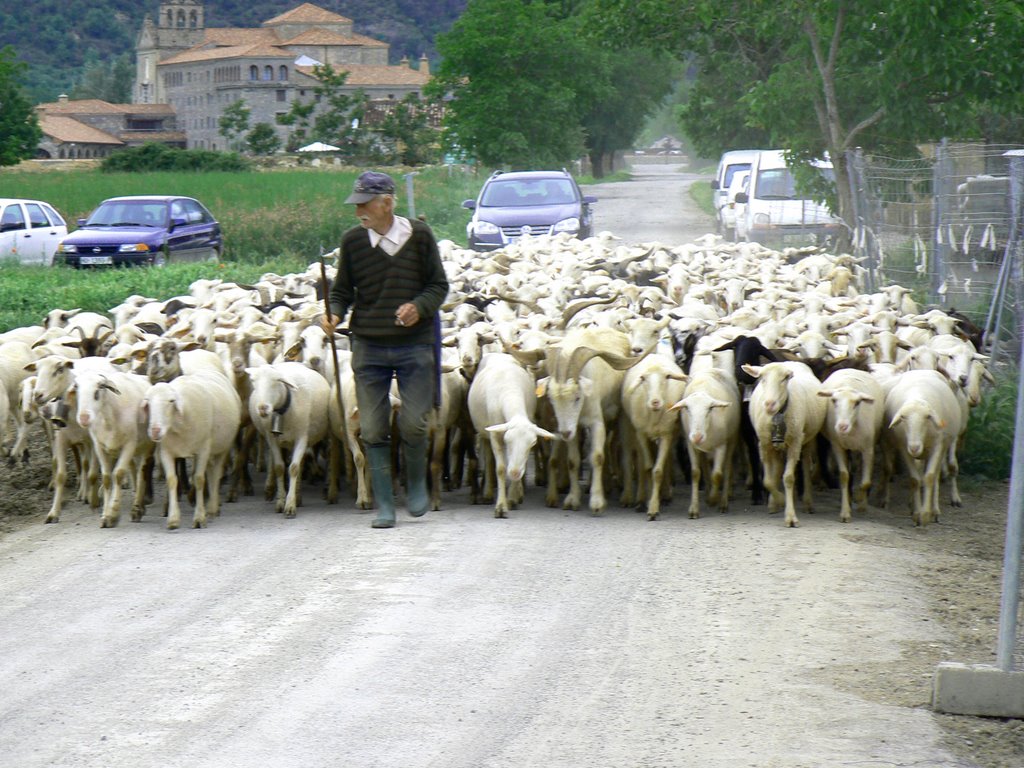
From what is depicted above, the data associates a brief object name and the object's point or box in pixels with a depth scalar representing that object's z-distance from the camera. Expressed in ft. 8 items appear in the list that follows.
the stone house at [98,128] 368.07
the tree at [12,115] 187.01
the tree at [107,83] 444.55
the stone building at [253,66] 410.93
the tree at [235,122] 295.97
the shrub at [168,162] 210.79
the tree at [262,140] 272.10
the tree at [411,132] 238.89
